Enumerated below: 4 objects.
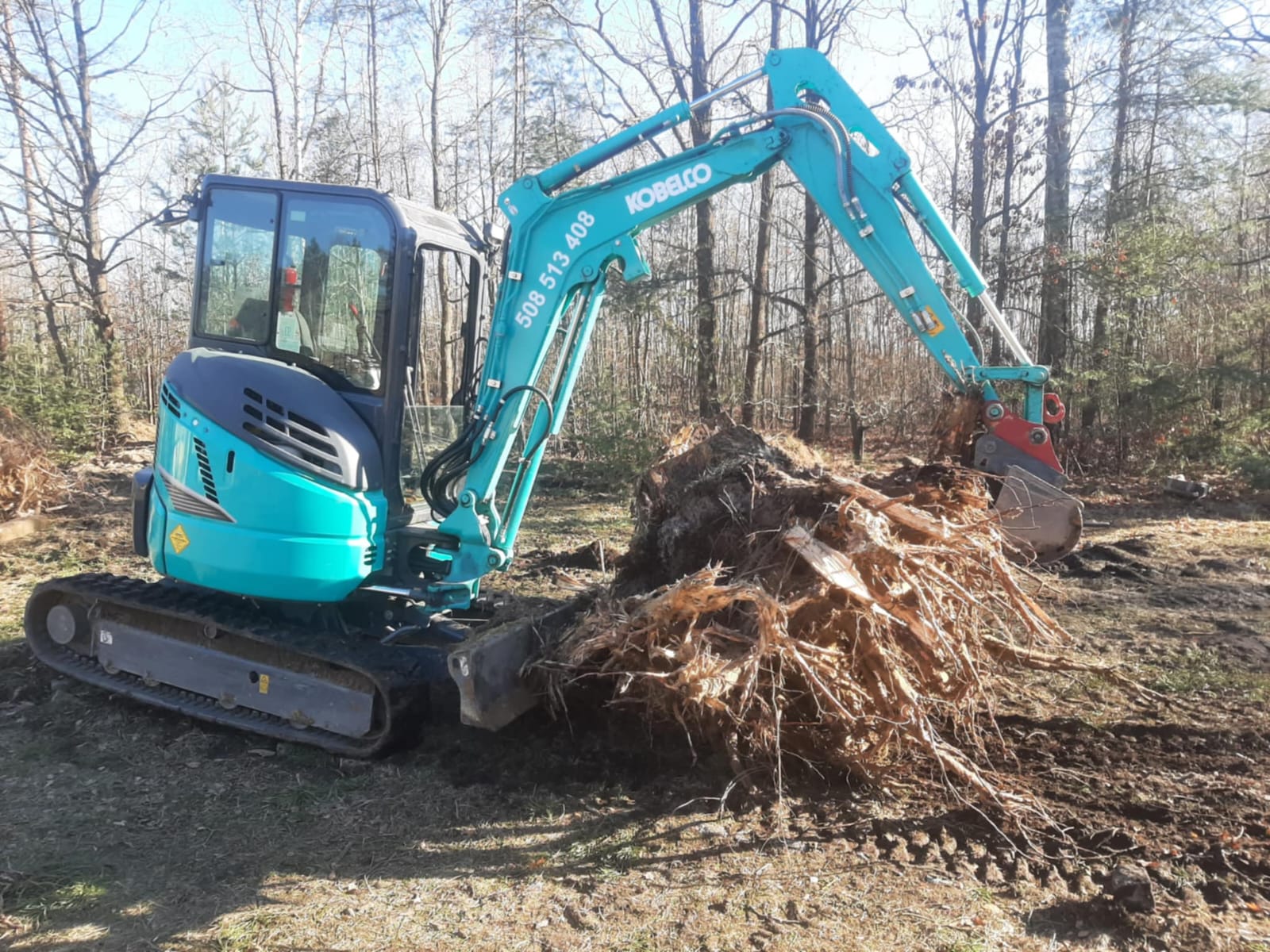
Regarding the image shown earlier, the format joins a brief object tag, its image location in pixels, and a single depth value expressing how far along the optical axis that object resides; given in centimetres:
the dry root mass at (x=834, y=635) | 340
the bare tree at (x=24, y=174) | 1410
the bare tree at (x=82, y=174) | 1484
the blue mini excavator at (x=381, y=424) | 417
